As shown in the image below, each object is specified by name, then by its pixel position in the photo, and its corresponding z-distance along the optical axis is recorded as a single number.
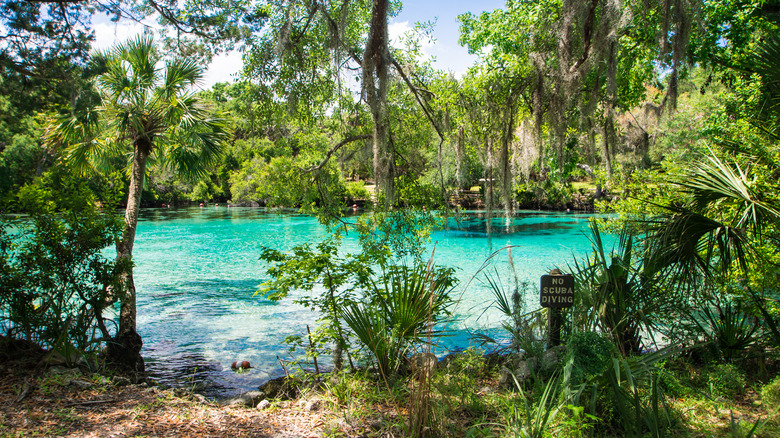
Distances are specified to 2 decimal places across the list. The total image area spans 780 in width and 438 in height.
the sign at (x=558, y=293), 3.91
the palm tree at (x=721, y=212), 3.37
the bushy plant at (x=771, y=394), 3.30
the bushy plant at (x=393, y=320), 3.84
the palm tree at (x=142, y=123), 6.60
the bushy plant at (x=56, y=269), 4.26
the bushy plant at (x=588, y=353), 2.65
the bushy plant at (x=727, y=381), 3.73
